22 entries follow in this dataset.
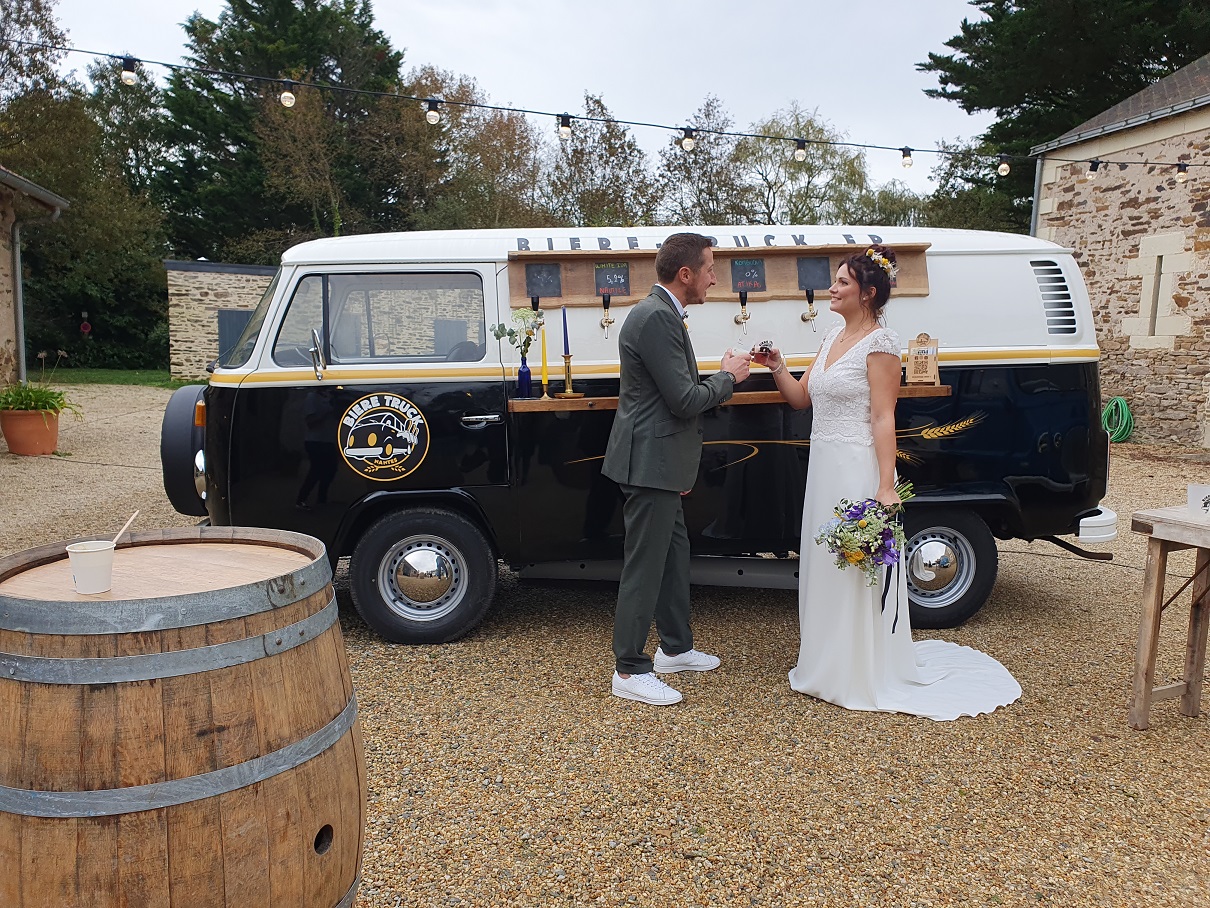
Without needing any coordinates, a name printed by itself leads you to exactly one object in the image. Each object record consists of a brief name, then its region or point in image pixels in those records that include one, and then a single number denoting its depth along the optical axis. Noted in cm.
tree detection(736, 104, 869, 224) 2709
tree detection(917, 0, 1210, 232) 1753
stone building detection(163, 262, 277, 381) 2205
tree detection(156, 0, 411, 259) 2936
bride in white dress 379
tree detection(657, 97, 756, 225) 2602
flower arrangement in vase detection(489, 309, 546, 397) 442
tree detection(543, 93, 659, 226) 2580
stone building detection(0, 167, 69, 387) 1270
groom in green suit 367
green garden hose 1352
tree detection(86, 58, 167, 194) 3406
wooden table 340
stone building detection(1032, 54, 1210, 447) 1323
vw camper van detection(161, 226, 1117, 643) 442
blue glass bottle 446
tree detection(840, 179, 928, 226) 2892
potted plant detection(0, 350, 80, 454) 1091
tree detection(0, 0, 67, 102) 2464
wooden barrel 159
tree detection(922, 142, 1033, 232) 2381
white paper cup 174
